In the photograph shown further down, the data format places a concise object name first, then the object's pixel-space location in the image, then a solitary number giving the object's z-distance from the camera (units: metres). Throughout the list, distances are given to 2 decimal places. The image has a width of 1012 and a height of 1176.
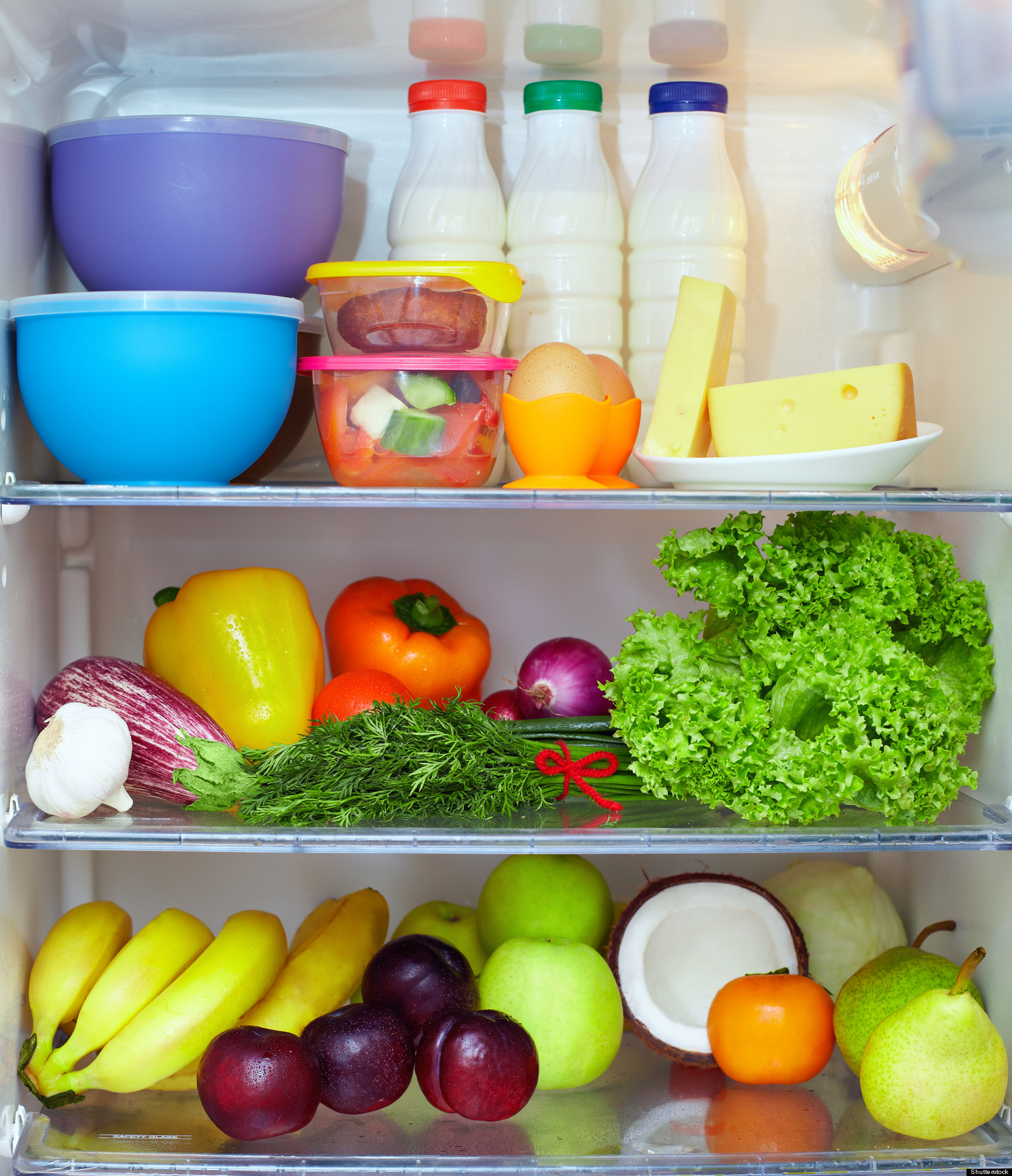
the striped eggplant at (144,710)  1.29
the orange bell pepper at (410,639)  1.47
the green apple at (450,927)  1.53
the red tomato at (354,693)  1.36
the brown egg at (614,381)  1.34
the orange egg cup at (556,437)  1.23
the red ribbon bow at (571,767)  1.32
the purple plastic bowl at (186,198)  1.30
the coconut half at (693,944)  1.44
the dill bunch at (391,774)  1.23
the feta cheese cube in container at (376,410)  1.27
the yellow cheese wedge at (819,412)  1.24
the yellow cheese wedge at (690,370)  1.29
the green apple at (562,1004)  1.34
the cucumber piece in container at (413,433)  1.27
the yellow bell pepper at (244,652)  1.42
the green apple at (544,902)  1.48
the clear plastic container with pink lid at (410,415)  1.27
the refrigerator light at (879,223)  1.38
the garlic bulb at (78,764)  1.21
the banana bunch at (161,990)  1.27
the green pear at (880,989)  1.34
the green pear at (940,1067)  1.21
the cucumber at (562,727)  1.38
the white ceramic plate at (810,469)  1.22
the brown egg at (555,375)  1.24
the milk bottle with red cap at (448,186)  1.43
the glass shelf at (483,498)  1.18
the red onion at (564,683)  1.46
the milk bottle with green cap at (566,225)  1.45
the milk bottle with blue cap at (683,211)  1.45
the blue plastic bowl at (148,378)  1.22
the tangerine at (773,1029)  1.33
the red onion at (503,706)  1.47
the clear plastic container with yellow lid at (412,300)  1.26
